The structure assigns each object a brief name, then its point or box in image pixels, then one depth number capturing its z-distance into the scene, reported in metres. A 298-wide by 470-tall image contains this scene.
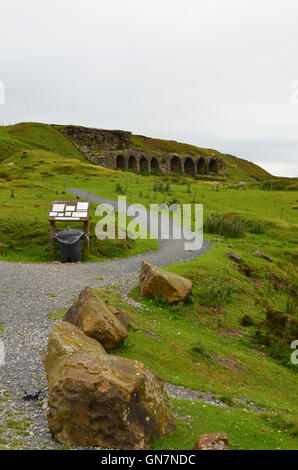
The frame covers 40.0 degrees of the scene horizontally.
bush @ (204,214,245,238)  30.69
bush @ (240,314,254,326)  15.98
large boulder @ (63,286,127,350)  10.77
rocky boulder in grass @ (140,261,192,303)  15.69
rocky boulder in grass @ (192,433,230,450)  6.52
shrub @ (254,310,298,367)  14.66
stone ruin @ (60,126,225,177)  96.25
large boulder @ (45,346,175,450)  6.85
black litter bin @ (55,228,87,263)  20.66
